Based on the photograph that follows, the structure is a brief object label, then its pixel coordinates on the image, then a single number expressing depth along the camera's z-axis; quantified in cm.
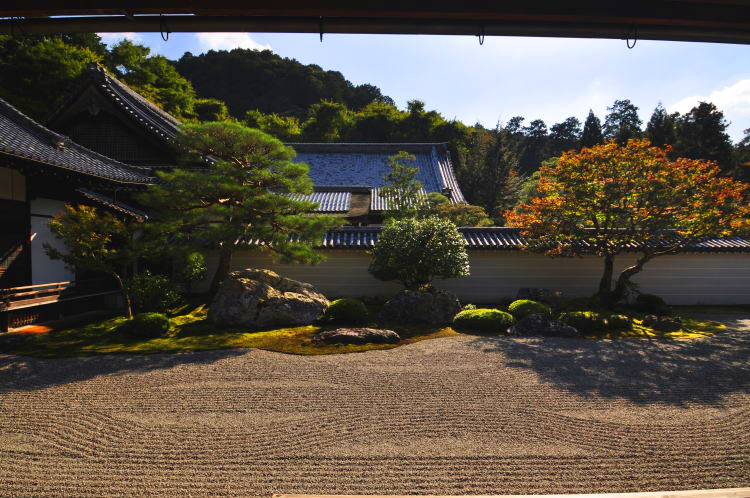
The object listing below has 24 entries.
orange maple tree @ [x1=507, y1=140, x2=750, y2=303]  1041
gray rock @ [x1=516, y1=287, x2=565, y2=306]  1212
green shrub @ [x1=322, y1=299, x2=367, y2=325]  997
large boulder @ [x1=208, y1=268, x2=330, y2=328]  943
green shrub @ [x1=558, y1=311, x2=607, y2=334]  945
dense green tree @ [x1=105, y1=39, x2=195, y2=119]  2659
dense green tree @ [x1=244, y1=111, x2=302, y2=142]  3919
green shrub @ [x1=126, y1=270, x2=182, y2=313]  989
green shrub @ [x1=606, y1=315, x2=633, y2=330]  960
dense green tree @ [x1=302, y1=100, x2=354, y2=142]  4106
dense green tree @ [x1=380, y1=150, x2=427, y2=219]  1682
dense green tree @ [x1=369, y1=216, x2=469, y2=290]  1109
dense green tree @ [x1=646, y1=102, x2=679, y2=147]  3444
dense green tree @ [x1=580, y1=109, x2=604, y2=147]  3953
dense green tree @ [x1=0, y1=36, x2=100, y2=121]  2038
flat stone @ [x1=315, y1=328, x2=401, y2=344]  829
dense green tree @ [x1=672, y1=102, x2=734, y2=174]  3122
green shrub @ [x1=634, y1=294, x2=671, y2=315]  1129
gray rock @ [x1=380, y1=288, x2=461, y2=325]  1032
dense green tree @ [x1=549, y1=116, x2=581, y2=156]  5838
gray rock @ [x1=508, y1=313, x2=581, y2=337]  916
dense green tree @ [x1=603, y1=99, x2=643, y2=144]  6060
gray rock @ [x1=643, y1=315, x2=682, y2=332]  967
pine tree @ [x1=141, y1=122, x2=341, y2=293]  953
